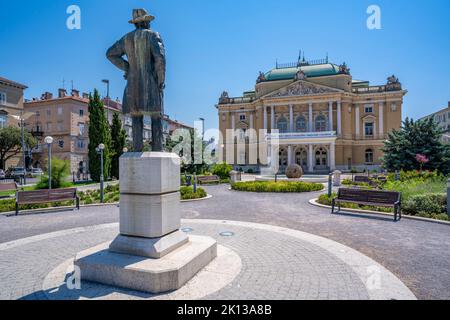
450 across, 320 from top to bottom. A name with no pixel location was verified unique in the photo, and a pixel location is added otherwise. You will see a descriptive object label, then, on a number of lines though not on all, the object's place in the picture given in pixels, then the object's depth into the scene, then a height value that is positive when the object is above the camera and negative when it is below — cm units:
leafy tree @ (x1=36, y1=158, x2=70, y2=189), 1609 -82
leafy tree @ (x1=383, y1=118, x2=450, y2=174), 1917 +80
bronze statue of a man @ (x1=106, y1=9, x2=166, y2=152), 468 +164
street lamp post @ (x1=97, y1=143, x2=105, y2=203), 1241 -176
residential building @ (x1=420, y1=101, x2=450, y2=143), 6344 +1087
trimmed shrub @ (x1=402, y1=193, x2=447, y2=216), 892 -164
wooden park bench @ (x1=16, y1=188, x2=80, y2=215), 1036 -152
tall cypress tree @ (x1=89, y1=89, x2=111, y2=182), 2628 +270
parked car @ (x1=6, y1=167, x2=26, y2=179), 3195 -166
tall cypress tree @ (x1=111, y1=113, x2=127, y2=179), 2994 +273
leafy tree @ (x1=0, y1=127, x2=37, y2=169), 3529 +263
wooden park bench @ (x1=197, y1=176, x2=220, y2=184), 2185 -169
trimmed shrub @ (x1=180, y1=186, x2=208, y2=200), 1340 -186
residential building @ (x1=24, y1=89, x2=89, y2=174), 4316 +593
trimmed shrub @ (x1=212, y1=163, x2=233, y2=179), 2519 -114
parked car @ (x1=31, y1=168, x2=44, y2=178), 3748 -178
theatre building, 4334 +733
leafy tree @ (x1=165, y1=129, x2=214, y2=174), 2973 +43
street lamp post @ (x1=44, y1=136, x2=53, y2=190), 1297 +96
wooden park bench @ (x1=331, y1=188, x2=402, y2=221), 885 -146
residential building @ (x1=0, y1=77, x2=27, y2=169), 3903 +870
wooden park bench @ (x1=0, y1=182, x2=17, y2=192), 1414 -144
